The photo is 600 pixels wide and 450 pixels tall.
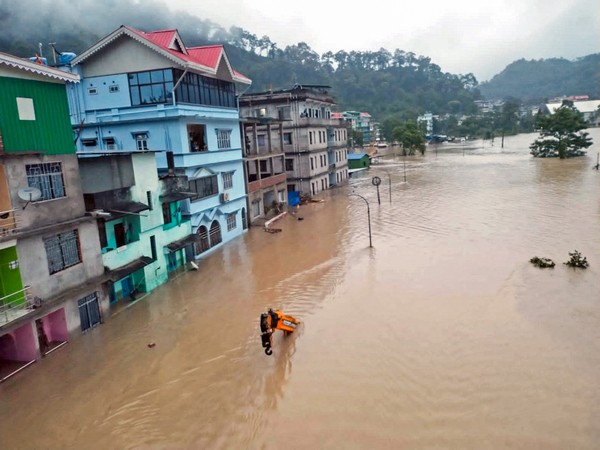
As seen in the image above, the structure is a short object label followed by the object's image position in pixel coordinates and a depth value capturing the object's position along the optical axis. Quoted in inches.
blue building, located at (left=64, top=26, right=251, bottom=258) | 933.2
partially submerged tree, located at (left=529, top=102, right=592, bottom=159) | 2588.6
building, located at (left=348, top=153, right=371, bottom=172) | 2608.0
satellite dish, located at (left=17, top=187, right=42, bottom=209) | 534.3
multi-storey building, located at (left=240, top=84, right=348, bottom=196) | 1680.6
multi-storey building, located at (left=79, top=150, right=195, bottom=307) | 701.9
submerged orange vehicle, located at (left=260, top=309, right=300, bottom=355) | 536.7
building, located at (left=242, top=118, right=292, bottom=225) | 1291.8
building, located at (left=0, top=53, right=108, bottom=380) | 533.0
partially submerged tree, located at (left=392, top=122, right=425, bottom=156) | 3452.3
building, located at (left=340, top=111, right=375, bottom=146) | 4749.3
